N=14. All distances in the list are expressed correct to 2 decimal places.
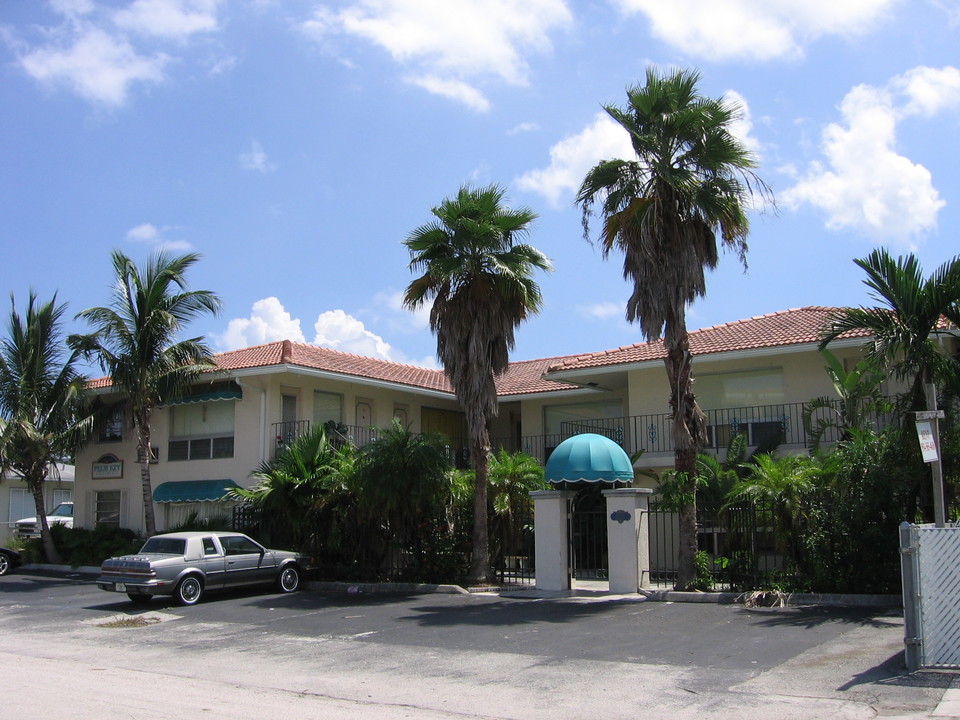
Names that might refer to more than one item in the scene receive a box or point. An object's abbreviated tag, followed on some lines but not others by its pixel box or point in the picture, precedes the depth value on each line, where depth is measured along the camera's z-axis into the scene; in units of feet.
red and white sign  35.14
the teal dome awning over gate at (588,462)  64.85
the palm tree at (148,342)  80.94
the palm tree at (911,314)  46.52
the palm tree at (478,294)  63.93
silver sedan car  58.70
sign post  35.34
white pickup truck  101.76
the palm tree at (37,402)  85.25
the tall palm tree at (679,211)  56.34
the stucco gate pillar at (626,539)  58.08
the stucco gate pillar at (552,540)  61.00
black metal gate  68.33
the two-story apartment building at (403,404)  79.00
